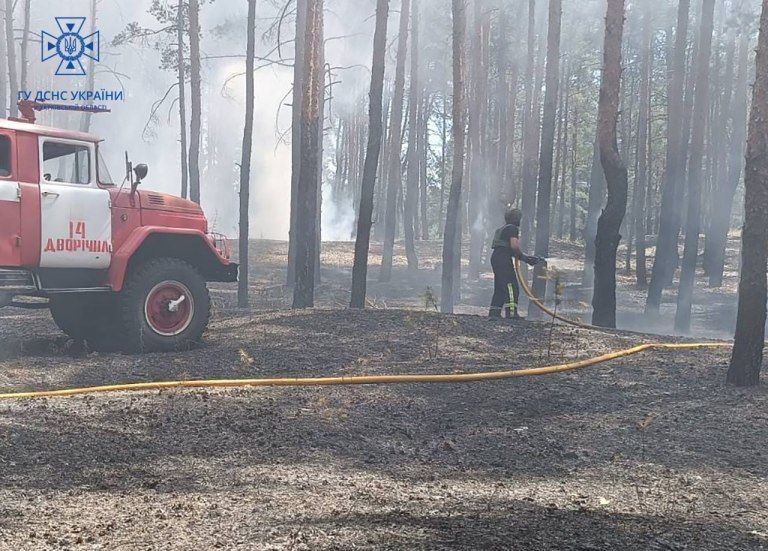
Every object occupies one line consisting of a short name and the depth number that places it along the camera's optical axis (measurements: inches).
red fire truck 378.0
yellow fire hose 310.8
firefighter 518.9
